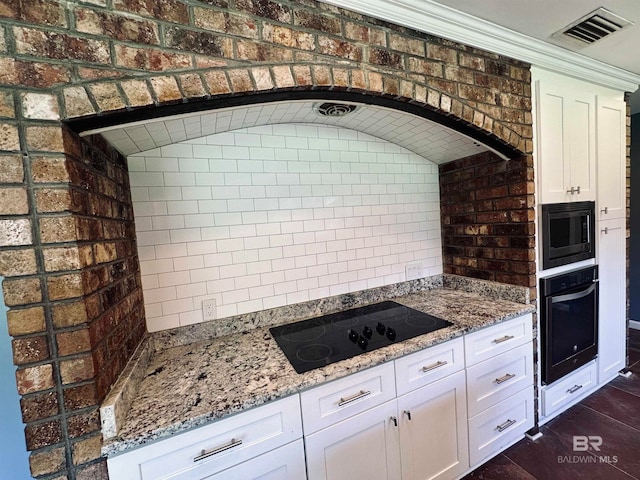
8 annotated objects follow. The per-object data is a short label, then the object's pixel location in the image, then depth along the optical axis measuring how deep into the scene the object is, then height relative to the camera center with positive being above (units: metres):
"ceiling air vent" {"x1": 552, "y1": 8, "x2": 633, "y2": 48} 1.41 +0.97
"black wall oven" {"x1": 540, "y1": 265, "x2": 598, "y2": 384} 1.83 -0.78
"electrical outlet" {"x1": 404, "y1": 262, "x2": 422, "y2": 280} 2.16 -0.40
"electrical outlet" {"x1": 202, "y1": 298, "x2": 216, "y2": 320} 1.52 -0.42
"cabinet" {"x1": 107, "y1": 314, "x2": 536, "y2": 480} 0.95 -0.85
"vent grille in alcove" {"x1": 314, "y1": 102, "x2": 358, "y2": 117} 1.52 +0.65
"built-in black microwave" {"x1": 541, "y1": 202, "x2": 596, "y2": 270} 1.79 -0.17
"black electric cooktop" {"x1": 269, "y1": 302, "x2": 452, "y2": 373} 1.26 -0.58
